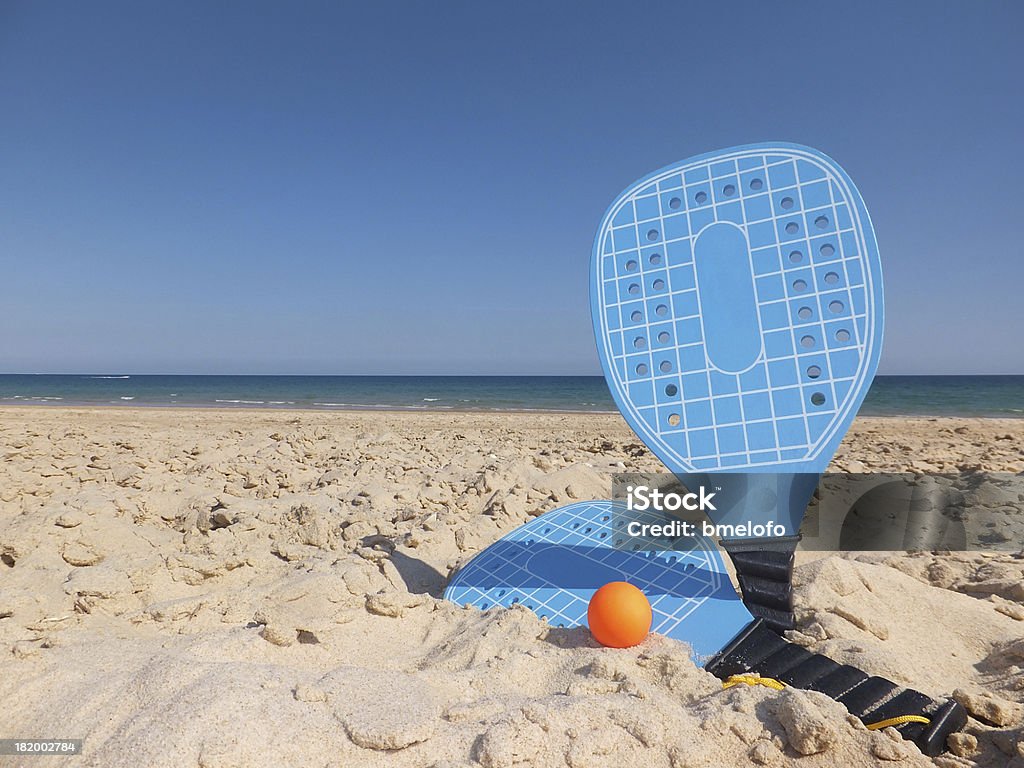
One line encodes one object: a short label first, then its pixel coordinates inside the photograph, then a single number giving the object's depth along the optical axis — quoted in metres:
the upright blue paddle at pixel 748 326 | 0.50
